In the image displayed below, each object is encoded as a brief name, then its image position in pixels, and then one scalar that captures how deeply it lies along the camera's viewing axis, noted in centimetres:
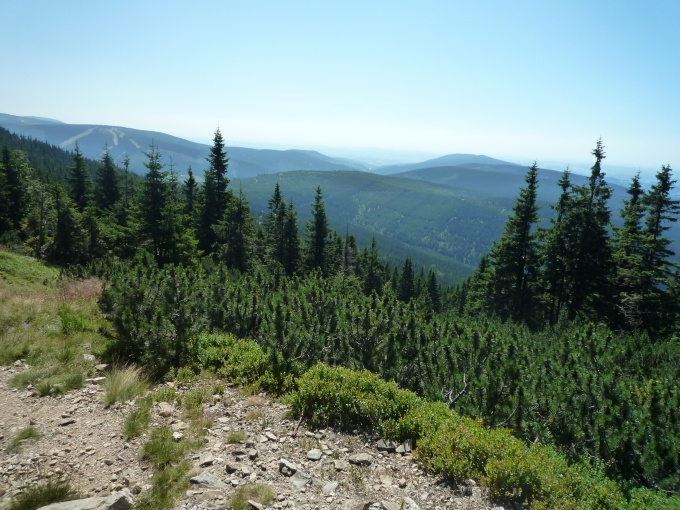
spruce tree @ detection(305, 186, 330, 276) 3722
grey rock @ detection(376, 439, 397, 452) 552
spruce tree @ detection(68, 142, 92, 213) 4310
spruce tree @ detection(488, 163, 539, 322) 2888
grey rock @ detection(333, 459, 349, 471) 498
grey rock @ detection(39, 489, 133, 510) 386
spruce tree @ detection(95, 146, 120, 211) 4359
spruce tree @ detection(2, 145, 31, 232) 3734
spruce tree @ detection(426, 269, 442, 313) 6944
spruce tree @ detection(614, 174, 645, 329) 2292
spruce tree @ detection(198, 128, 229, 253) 3300
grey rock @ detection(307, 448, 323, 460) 513
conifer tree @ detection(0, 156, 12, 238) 3488
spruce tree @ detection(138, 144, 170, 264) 2361
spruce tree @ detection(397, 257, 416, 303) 6688
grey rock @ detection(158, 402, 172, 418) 595
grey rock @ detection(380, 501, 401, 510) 423
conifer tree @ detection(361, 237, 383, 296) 5572
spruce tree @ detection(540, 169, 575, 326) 2742
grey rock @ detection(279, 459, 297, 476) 478
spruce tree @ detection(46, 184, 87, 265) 2536
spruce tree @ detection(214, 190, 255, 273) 2959
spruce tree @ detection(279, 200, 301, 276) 3462
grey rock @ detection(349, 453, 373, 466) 515
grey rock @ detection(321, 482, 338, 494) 449
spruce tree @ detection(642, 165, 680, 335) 2273
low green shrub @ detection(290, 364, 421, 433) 611
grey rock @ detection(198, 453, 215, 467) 482
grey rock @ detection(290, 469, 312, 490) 456
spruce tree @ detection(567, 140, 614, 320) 2653
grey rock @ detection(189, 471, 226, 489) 444
